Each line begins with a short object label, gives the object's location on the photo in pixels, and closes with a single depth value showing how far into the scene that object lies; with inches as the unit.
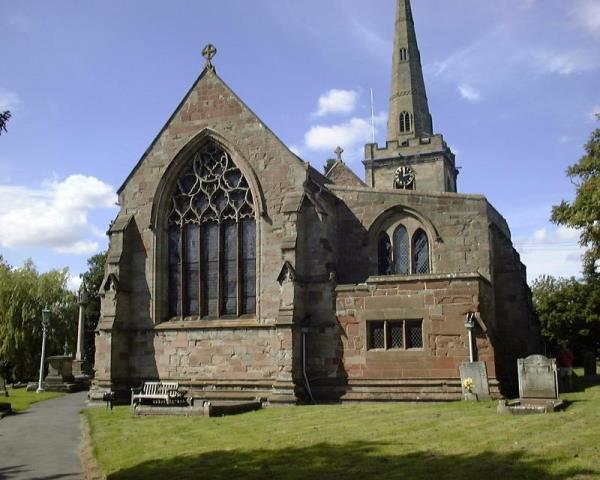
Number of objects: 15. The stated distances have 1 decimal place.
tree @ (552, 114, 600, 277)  1065.5
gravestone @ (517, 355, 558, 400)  738.2
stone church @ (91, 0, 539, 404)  892.6
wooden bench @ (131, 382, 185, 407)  850.8
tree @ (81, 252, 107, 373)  2084.2
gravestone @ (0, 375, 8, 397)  1189.0
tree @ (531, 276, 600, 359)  1971.0
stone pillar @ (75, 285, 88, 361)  1456.7
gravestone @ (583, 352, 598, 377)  1303.8
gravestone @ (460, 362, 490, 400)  807.1
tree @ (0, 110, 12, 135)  464.0
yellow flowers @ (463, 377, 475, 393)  807.1
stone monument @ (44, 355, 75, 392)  1300.4
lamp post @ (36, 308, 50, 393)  1358.8
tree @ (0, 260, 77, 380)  1941.4
